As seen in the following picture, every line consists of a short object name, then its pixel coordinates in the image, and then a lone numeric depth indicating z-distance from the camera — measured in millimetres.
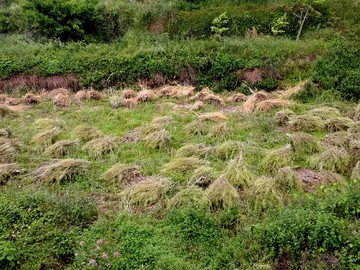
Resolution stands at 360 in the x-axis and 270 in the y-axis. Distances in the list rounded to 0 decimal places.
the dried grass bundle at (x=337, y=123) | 6691
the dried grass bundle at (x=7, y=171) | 5742
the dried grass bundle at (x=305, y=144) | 5988
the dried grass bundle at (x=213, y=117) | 7375
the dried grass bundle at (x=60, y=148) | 6477
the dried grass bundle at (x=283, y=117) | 7133
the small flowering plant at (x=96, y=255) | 3932
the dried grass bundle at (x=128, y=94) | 9223
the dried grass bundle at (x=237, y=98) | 8781
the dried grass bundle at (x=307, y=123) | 6762
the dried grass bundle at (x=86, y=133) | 7023
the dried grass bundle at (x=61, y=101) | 9125
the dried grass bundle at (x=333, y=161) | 5451
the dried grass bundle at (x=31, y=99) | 9391
